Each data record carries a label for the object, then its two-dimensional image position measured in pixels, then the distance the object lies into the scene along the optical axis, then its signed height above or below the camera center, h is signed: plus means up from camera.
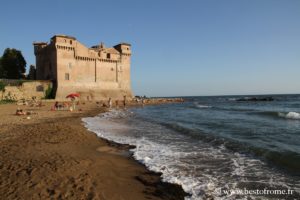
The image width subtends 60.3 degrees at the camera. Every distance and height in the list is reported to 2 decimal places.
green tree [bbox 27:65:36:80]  48.75 +4.19
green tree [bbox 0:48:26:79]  42.91 +5.30
